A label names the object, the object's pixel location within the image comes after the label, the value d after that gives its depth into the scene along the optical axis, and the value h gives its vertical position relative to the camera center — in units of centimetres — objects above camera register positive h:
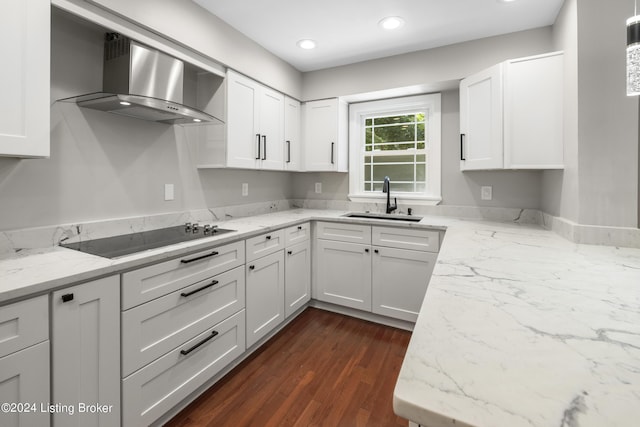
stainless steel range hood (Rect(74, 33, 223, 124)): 162 +76
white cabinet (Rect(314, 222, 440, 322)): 249 -46
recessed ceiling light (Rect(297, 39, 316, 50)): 263 +150
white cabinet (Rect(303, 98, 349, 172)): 318 +84
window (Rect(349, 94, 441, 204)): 304 +71
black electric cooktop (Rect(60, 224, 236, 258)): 149 -15
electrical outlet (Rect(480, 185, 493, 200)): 274 +20
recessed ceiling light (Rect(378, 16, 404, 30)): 227 +146
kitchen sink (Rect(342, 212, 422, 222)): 287 -2
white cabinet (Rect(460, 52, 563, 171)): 204 +72
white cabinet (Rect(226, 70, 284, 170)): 238 +77
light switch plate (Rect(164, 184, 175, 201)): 219 +15
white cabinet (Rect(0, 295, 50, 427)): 99 -50
